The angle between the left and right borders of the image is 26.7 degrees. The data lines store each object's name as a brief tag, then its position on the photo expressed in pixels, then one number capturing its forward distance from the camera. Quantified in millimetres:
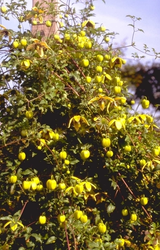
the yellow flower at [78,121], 1420
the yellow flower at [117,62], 1655
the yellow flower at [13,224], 1345
